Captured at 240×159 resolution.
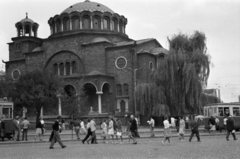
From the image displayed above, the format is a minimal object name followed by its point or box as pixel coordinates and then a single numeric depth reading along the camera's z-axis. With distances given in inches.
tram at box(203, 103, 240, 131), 1302.0
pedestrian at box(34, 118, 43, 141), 898.1
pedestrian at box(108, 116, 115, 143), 815.1
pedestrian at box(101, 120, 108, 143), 862.5
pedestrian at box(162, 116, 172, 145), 773.7
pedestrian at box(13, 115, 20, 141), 882.8
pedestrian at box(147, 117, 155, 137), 988.7
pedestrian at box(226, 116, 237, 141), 762.2
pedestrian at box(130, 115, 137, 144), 749.3
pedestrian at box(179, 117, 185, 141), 821.2
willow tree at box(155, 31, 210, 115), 1328.7
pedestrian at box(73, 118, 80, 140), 941.8
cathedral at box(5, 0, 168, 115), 1898.4
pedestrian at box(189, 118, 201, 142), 757.3
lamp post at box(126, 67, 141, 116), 1754.7
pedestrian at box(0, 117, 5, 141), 889.5
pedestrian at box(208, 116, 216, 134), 1092.8
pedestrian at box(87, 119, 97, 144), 785.6
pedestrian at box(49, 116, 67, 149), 653.3
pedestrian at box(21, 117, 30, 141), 909.8
